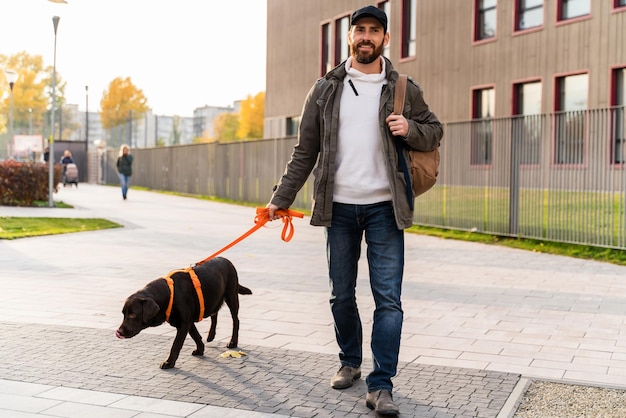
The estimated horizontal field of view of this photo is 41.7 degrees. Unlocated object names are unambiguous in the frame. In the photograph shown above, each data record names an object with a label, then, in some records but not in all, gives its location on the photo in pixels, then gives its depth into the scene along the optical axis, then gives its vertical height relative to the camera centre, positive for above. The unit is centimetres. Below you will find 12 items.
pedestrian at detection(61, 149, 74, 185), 3476 +83
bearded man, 446 +8
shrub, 2094 -6
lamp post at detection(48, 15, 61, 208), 2001 +94
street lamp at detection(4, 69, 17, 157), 3288 +420
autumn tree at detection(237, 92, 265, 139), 6806 +555
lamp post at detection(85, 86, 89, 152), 6041 +624
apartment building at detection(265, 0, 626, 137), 2000 +377
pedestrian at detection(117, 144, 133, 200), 2525 +43
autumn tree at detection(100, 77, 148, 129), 6906 +665
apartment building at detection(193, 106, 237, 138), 14762 +1154
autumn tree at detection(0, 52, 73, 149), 6038 +689
